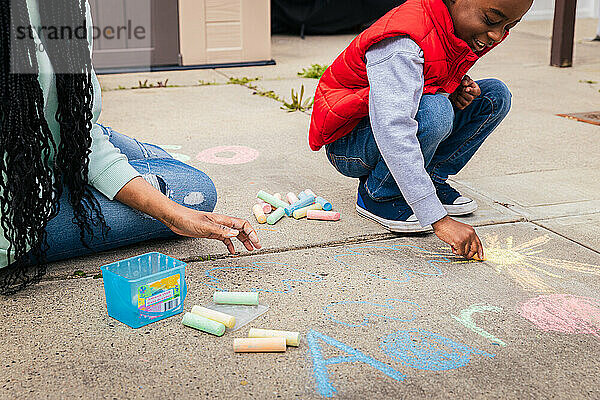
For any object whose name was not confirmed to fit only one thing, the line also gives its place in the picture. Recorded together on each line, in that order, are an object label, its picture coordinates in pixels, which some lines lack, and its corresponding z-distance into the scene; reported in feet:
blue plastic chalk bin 5.48
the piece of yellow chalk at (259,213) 7.88
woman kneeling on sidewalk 5.61
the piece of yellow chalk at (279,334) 5.26
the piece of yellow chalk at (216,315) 5.54
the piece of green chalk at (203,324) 5.45
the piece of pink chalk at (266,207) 8.21
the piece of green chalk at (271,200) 8.29
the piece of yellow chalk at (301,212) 8.00
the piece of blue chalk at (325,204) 8.25
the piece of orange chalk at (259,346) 5.18
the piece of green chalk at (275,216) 7.84
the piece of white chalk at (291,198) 8.47
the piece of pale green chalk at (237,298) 5.90
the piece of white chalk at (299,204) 8.10
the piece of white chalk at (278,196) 8.59
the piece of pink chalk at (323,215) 7.96
